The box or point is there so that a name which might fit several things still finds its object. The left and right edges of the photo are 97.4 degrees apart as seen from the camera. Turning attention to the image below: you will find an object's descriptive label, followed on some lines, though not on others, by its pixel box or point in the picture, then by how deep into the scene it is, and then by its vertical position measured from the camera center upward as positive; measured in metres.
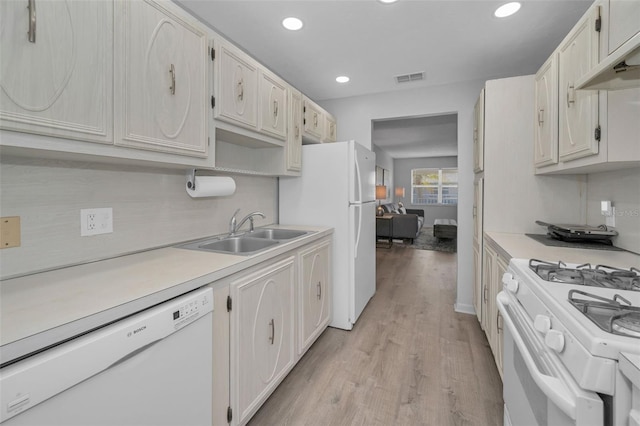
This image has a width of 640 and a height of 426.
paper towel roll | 1.78 +0.15
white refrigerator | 2.60 +0.03
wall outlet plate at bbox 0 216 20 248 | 1.05 -0.09
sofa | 6.59 -0.43
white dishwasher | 0.65 -0.47
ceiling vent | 2.98 +1.44
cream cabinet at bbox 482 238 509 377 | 1.75 -0.63
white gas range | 0.61 -0.35
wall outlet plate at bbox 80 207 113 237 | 1.30 -0.06
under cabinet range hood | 0.85 +0.49
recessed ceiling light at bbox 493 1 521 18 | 1.90 +1.39
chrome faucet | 2.15 -0.12
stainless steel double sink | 1.85 -0.23
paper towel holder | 1.79 +0.19
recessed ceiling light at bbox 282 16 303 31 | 2.08 +1.41
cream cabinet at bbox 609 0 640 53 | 1.13 +0.80
